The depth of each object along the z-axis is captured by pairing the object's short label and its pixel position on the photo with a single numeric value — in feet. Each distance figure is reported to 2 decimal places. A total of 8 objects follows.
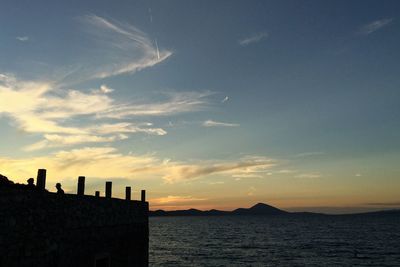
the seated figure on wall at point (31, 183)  45.62
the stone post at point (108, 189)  59.93
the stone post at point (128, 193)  69.73
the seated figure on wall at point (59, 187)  51.66
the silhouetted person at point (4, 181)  47.74
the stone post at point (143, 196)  76.11
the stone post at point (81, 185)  52.25
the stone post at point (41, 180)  41.61
